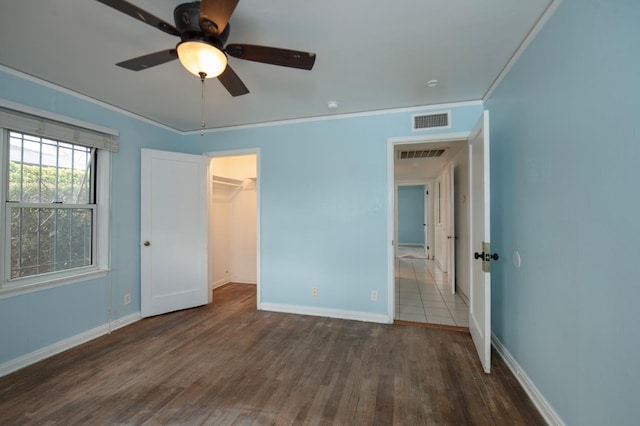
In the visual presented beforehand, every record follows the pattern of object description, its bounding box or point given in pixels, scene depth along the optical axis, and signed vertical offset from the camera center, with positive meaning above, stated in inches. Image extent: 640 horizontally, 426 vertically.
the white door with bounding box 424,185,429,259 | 313.5 -13.7
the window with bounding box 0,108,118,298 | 86.0 +4.8
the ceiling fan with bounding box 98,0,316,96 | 48.1 +37.6
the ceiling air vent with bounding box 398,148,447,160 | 168.8 +42.8
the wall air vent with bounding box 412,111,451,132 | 114.4 +42.3
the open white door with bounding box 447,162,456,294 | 173.6 -15.6
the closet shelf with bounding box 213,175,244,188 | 161.0 +22.1
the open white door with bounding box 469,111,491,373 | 80.9 -8.0
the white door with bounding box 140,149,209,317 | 126.6 -8.5
